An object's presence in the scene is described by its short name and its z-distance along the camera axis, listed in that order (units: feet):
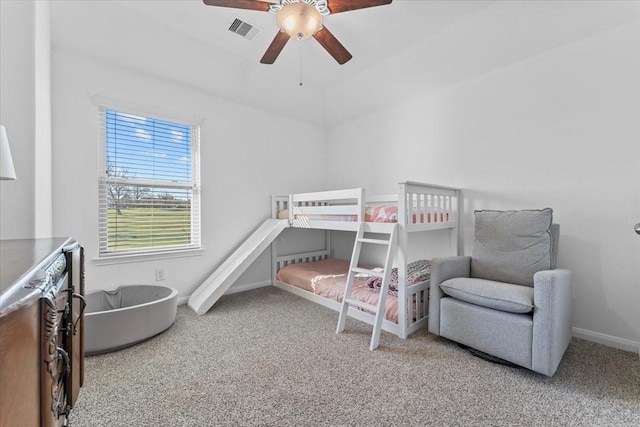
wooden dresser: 1.63
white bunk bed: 7.71
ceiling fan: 5.84
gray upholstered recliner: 5.58
